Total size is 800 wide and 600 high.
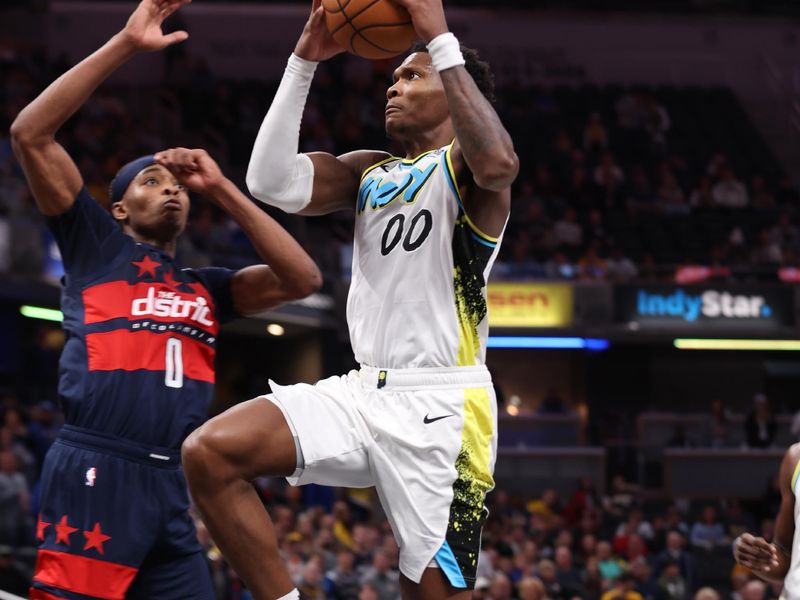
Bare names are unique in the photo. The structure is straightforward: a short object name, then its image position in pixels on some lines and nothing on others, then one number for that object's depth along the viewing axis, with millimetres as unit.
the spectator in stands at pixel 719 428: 19578
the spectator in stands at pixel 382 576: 11125
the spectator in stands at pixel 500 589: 11125
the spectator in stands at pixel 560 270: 19656
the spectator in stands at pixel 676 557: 13896
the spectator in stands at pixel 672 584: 12883
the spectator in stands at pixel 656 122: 25203
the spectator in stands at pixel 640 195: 22641
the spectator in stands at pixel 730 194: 23125
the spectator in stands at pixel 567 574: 12238
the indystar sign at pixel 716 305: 20250
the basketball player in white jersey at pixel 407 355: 3838
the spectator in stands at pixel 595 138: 24500
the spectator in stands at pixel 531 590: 10516
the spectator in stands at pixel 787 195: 23281
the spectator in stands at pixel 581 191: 22750
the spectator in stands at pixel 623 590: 11977
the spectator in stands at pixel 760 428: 19344
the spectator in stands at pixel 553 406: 20438
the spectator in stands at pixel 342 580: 11047
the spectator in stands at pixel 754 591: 11055
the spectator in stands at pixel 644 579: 12743
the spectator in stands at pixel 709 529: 16047
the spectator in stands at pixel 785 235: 21203
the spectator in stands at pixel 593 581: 12500
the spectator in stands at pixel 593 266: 19922
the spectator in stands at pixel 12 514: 10500
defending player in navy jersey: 3951
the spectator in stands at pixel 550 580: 12094
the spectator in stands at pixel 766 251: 20969
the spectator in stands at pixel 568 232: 21422
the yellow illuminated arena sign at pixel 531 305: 19688
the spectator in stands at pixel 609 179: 22828
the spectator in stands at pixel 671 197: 22625
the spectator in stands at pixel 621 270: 20016
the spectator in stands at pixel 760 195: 23141
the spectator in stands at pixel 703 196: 22906
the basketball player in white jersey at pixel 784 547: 4719
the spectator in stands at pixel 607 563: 13414
